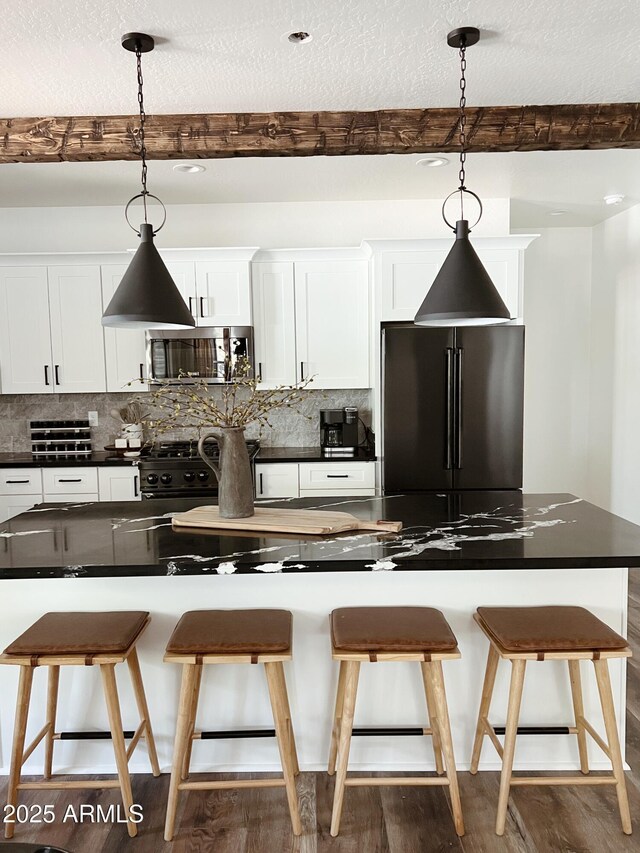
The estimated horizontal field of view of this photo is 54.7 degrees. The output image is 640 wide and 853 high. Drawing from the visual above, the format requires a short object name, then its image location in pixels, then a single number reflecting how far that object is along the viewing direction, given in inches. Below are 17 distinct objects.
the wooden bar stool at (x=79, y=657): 77.6
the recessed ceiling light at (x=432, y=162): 142.6
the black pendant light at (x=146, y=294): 87.0
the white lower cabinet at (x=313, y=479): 168.9
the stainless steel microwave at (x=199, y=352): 171.3
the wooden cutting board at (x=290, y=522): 90.1
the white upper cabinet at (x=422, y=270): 164.2
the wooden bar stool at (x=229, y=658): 76.6
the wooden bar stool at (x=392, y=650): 76.5
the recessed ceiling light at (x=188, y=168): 144.9
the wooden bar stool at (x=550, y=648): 77.2
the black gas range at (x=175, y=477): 165.8
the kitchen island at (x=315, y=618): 89.7
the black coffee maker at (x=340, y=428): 176.9
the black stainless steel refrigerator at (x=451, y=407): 160.2
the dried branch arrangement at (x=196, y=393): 173.3
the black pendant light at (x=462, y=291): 87.4
